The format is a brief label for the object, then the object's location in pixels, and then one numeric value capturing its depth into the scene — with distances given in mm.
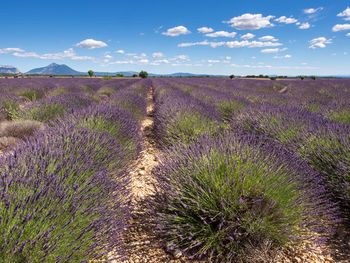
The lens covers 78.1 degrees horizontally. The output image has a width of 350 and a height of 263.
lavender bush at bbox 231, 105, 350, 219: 2065
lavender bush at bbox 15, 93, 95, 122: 4797
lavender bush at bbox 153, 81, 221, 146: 3861
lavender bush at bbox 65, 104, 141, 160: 3103
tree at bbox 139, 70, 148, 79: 51731
